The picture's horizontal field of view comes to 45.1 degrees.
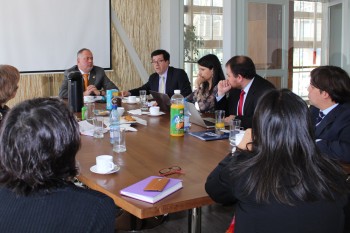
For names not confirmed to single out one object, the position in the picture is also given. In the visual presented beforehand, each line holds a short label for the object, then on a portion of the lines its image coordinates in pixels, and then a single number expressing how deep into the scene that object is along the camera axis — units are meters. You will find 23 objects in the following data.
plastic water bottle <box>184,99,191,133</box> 2.72
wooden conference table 1.54
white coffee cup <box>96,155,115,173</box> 1.86
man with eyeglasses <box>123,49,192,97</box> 4.54
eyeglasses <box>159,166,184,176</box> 1.84
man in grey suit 4.70
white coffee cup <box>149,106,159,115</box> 3.33
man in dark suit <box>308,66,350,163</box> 2.14
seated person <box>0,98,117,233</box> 1.06
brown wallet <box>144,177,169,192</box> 1.57
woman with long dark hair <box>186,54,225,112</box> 3.56
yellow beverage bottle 2.45
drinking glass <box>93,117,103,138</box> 2.60
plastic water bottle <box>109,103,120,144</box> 2.35
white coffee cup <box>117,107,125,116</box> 3.26
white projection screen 5.36
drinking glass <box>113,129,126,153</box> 2.27
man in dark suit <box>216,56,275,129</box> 3.20
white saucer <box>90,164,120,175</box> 1.86
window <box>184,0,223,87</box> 5.64
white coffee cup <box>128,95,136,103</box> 4.04
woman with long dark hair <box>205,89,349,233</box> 1.23
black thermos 3.58
